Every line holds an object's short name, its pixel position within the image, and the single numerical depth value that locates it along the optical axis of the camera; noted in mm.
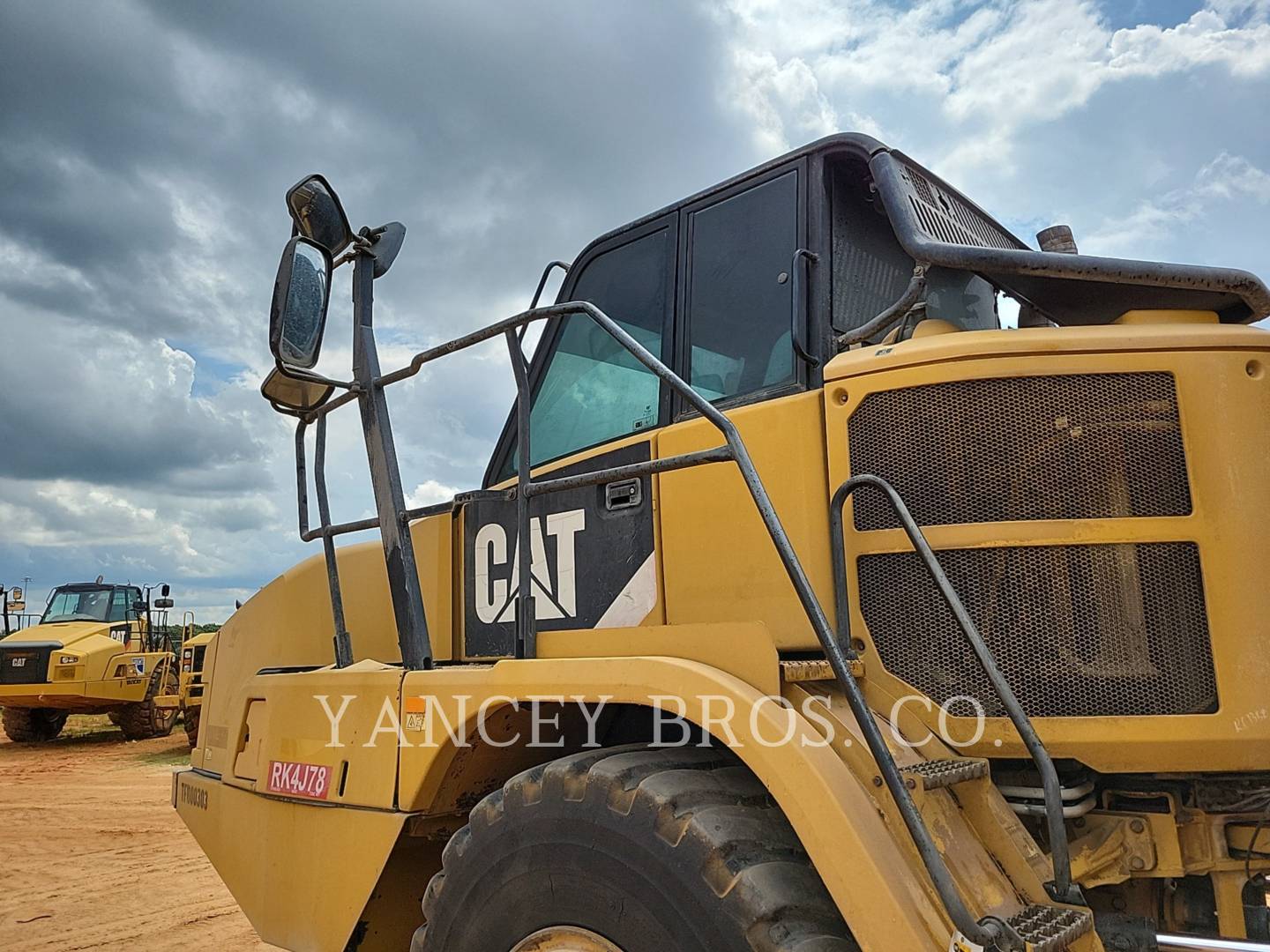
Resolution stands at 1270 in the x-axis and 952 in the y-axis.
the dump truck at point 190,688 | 17781
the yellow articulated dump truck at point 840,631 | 2180
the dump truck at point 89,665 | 16688
